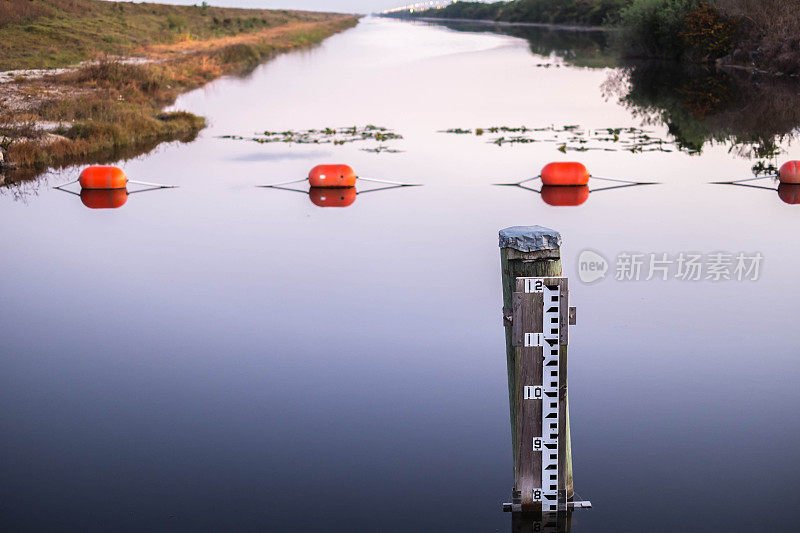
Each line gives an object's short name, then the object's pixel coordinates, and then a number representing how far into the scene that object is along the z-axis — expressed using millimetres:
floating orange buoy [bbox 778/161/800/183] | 16672
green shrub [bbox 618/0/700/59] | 48188
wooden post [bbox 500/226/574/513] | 5523
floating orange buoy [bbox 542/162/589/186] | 16844
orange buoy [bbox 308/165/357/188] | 17484
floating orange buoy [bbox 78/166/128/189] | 17875
